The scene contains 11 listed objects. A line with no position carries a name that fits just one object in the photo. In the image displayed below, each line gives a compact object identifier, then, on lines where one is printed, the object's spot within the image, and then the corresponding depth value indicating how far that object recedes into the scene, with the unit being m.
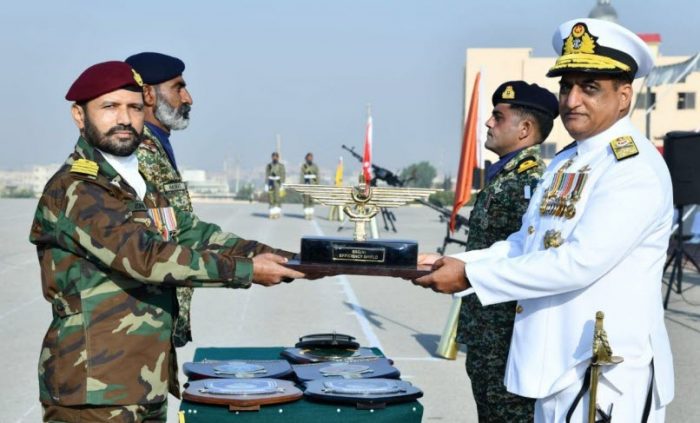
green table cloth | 3.41
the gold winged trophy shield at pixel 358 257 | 3.48
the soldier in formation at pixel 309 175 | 25.69
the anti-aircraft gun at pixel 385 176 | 20.42
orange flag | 7.20
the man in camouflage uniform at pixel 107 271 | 3.03
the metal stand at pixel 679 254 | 10.81
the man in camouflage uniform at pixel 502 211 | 4.14
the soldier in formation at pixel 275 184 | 25.19
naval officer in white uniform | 2.80
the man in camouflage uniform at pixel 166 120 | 4.64
